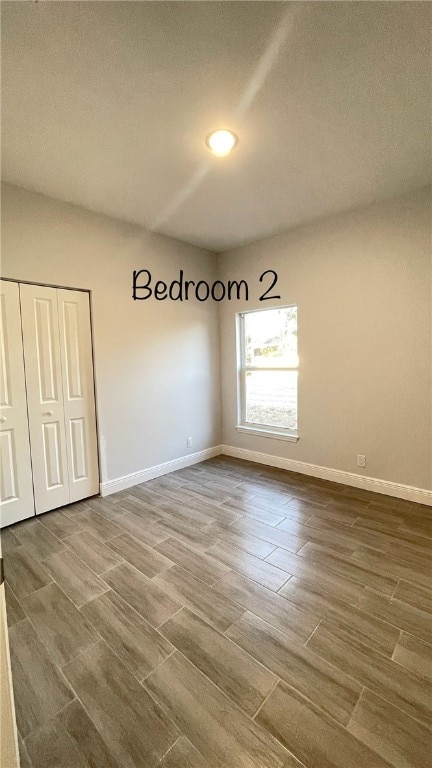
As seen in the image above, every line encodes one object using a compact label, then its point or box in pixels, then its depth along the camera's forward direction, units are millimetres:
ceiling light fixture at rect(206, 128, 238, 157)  1916
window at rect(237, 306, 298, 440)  3611
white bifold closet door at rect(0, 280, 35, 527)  2434
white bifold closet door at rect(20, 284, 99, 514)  2604
